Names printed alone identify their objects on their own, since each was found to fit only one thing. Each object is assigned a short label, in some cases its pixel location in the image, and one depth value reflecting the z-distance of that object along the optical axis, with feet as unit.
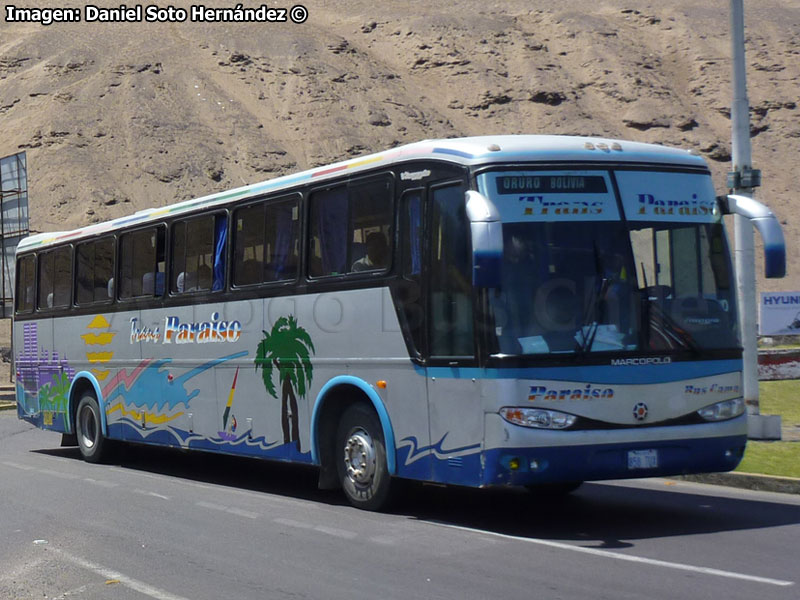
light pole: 50.52
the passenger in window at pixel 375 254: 35.53
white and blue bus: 31.01
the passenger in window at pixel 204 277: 45.83
